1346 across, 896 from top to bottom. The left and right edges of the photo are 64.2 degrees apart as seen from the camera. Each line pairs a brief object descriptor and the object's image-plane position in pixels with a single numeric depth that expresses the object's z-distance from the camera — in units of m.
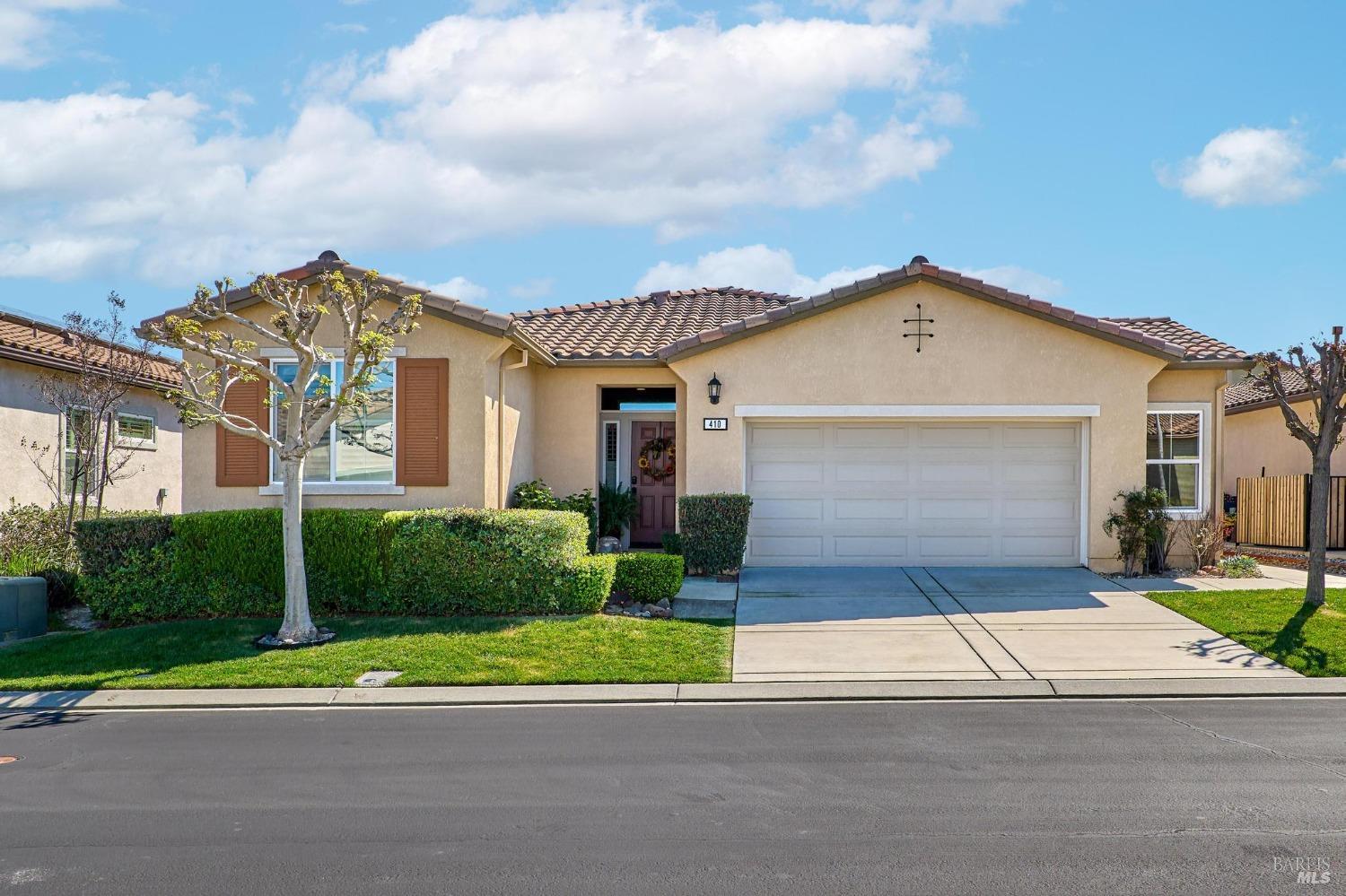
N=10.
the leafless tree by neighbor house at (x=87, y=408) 14.73
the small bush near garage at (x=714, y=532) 14.00
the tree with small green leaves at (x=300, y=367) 10.34
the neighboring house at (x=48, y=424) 15.83
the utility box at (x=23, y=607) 11.45
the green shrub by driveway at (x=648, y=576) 12.18
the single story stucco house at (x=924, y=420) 14.56
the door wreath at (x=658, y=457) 16.80
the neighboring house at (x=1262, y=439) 20.69
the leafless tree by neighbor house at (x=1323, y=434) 11.58
